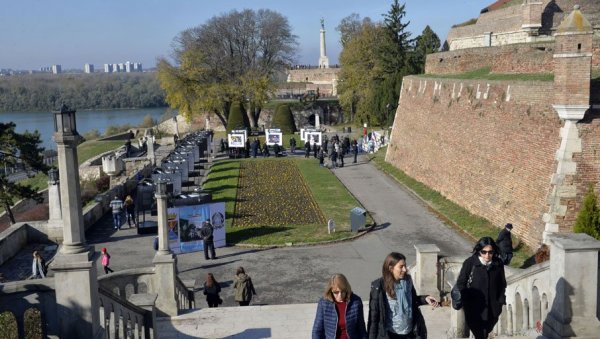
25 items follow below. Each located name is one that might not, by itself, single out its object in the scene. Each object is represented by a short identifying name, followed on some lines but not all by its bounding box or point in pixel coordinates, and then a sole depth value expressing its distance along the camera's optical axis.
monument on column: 99.06
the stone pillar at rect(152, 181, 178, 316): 10.31
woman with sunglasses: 5.73
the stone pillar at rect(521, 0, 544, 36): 29.91
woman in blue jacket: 5.26
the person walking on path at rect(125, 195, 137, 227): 19.98
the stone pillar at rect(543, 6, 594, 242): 14.09
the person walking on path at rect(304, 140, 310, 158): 35.84
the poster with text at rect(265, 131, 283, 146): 36.19
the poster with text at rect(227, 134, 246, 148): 35.38
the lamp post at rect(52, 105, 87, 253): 6.93
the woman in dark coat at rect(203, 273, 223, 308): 11.57
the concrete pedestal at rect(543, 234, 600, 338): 6.27
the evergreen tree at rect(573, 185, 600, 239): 13.63
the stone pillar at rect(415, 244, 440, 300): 10.73
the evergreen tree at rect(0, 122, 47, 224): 20.05
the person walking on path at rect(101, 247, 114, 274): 14.57
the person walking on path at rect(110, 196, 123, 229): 19.36
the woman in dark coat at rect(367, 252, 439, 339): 5.22
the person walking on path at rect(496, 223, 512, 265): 12.41
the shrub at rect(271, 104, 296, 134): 51.50
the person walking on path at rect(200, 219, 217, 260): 16.25
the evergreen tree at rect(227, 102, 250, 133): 48.84
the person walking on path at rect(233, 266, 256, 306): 11.62
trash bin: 18.70
